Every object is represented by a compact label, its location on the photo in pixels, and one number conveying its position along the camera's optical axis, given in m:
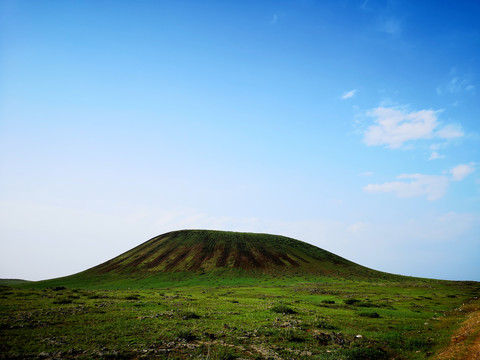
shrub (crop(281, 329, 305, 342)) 19.69
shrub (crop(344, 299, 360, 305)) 42.36
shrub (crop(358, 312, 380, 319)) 30.89
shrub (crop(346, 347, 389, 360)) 16.58
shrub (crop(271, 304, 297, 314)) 30.74
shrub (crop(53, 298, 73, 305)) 31.79
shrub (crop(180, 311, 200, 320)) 26.00
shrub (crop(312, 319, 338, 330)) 23.77
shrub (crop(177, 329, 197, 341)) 19.09
